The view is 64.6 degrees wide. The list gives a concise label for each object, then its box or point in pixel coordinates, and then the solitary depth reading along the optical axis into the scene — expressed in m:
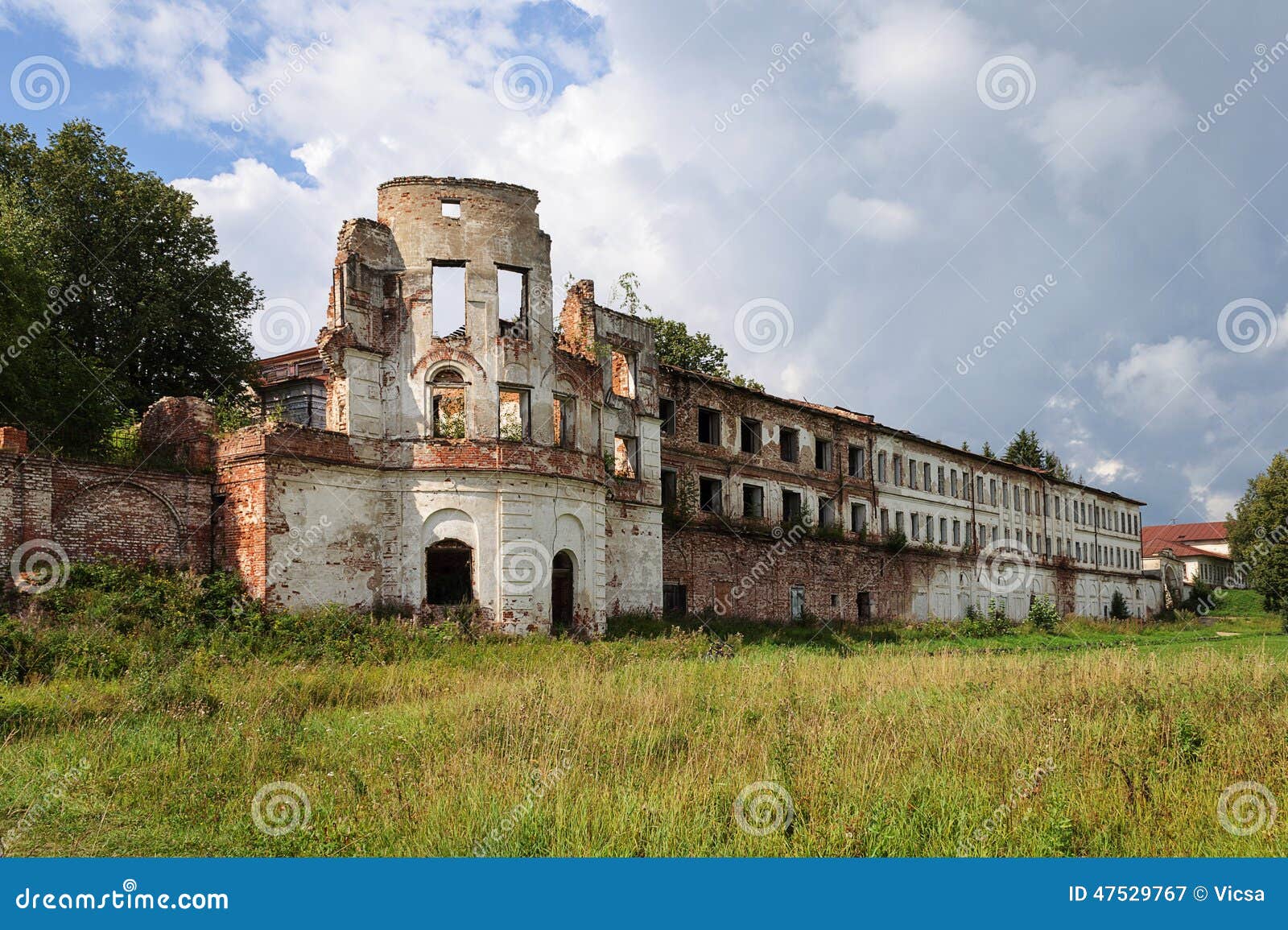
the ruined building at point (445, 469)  21.05
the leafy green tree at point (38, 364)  23.38
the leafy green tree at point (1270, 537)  45.72
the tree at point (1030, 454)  73.56
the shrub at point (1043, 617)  45.61
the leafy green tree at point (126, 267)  30.58
